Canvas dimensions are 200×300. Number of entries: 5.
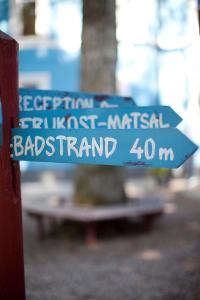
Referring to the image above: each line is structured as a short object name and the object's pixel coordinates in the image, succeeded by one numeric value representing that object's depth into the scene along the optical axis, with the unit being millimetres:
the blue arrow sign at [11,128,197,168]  1961
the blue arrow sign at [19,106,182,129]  2301
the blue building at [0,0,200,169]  13375
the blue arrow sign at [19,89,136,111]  2623
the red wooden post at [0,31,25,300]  2148
